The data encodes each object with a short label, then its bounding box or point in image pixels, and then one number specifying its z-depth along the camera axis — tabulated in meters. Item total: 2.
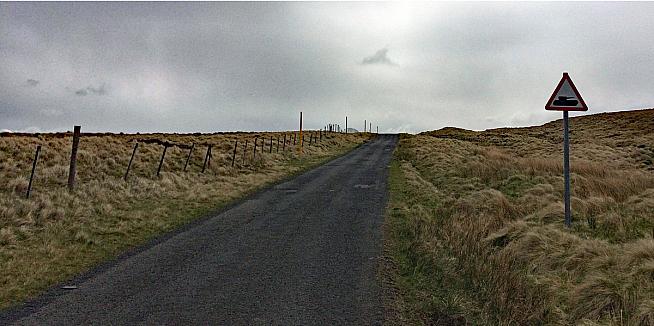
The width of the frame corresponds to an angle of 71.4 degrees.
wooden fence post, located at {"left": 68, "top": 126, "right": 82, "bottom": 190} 15.22
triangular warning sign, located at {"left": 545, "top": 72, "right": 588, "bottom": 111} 9.15
